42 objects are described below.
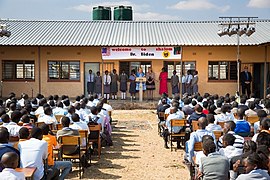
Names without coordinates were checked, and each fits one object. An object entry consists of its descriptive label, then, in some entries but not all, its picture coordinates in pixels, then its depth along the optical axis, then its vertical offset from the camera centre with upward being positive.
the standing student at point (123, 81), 21.03 -0.19
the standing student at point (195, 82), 20.80 -0.23
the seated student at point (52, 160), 6.69 -1.32
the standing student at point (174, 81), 20.91 -0.18
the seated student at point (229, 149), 6.07 -1.05
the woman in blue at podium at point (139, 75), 21.02 +0.12
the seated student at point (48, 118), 9.34 -0.92
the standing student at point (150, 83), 21.17 -0.29
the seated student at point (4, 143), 5.86 -0.96
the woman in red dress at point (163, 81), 21.22 -0.18
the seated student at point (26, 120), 7.98 -0.83
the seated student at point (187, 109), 11.34 -0.87
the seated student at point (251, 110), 10.10 -0.80
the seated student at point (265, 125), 7.25 -0.83
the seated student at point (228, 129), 6.95 -0.86
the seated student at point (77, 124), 8.46 -0.96
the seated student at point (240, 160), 5.55 -1.12
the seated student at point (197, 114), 9.66 -0.86
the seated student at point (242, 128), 8.19 -0.99
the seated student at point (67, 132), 7.81 -1.04
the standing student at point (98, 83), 21.03 -0.29
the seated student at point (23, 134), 6.48 -0.89
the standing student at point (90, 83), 21.17 -0.29
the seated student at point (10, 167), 4.67 -1.04
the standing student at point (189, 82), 21.02 -0.23
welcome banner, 20.38 +1.20
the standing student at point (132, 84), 21.06 -0.34
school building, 22.03 +0.83
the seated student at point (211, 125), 8.04 -0.93
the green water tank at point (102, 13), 31.98 +4.95
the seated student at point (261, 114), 8.94 -0.78
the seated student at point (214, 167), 5.30 -1.15
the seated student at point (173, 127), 10.12 -1.19
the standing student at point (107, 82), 20.86 -0.24
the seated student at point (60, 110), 10.73 -0.86
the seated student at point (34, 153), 5.88 -1.09
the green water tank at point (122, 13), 31.86 +4.92
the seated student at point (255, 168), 4.48 -1.01
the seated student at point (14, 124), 7.73 -0.90
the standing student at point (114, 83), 21.02 -0.29
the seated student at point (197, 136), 7.16 -1.02
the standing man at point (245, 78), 21.08 -0.02
